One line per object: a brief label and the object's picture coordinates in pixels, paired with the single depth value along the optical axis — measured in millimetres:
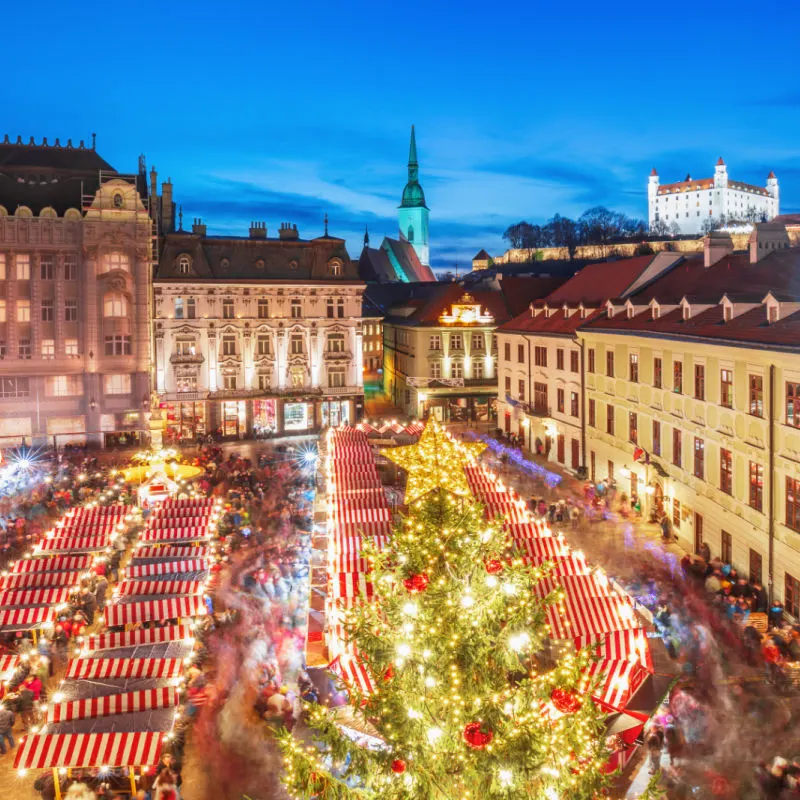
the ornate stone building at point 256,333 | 48875
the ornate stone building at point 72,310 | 44844
